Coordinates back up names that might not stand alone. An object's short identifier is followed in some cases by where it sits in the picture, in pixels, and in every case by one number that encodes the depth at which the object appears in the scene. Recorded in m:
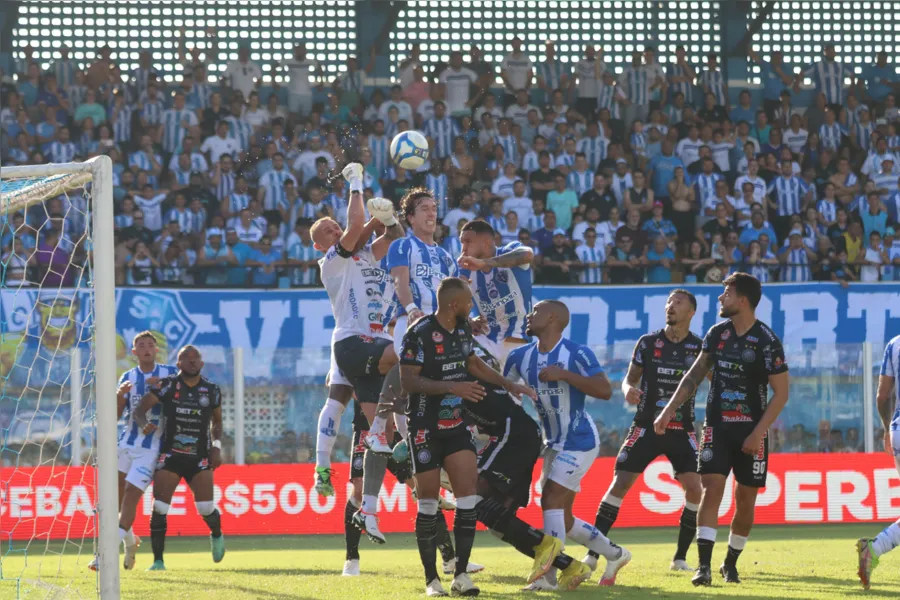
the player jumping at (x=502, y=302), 19.70
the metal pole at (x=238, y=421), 33.19
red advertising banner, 32.09
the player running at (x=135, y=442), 24.05
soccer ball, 19.92
